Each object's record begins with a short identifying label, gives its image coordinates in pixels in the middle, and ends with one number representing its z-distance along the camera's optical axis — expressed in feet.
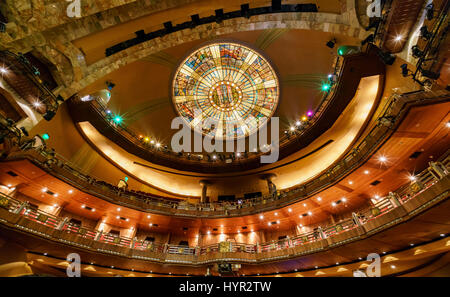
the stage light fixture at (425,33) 22.60
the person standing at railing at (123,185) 62.22
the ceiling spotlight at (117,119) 64.16
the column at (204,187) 74.51
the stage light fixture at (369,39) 27.75
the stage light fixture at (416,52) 24.20
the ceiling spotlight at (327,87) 54.29
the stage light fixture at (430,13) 21.64
